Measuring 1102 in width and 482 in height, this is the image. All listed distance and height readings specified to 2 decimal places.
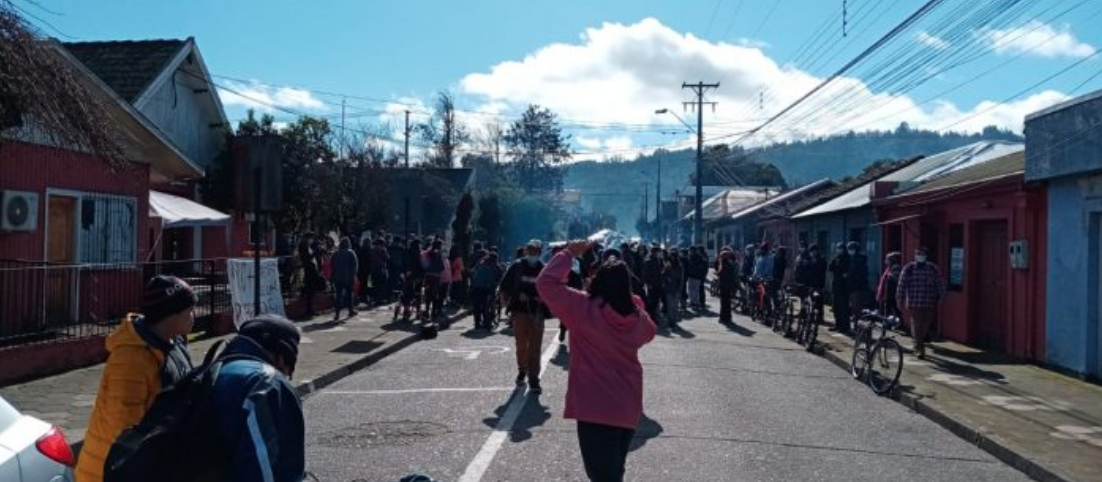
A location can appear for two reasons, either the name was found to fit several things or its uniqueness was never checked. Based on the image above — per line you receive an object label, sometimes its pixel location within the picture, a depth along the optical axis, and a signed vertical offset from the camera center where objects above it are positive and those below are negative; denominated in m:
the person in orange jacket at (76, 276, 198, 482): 4.20 -0.51
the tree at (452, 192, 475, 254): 37.34 +1.06
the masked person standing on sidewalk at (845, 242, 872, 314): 19.55 -0.48
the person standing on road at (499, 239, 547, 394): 11.55 -0.76
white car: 3.90 -0.83
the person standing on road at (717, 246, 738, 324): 22.69 -0.67
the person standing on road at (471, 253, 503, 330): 20.03 -0.70
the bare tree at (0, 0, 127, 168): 8.70 +1.31
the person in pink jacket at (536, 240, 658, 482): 5.53 -0.60
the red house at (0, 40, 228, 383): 12.18 +0.08
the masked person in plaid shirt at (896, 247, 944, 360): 15.11 -0.48
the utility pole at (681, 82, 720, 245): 53.01 +5.74
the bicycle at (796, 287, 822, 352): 17.61 -1.09
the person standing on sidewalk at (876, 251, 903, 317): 16.62 -0.43
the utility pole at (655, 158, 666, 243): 95.12 +3.51
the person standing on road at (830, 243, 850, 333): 19.98 -0.64
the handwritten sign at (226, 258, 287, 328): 15.59 -0.68
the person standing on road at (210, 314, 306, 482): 3.13 -0.52
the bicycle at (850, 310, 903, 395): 12.36 -1.22
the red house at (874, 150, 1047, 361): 15.45 +0.25
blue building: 13.57 +0.52
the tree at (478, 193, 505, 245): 55.91 +1.84
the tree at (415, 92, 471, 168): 65.00 +6.92
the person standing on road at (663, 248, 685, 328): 21.52 -0.72
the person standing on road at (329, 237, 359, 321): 20.39 -0.46
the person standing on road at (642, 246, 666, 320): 20.89 -0.50
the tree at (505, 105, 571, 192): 88.88 +8.67
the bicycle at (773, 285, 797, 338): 20.25 -1.14
